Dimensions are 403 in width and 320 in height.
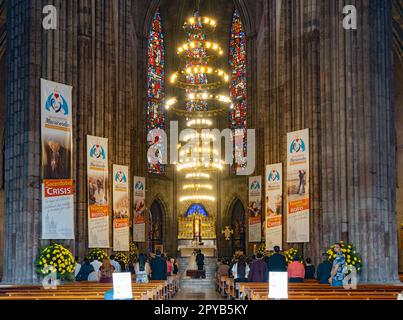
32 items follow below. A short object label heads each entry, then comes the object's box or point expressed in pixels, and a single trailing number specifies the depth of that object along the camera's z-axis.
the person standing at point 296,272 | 21.05
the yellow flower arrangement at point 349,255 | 21.88
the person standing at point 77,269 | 23.33
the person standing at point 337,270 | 17.44
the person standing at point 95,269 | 23.28
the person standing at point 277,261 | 20.14
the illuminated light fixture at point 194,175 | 47.06
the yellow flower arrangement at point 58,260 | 21.03
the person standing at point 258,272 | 21.61
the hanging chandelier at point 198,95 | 36.72
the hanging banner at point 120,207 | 28.83
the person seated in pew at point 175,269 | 36.99
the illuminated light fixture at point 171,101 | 40.09
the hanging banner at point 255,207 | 39.09
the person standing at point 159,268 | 24.59
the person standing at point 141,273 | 22.16
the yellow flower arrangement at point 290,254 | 27.36
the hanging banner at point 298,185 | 24.62
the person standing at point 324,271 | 19.92
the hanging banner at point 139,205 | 38.06
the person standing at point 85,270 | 22.80
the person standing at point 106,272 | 20.41
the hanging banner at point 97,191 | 24.75
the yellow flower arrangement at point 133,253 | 38.06
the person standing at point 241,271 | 24.50
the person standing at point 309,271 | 23.77
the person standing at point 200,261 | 40.31
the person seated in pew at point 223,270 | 32.53
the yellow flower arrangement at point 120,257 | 30.38
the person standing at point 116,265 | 23.28
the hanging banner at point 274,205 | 29.05
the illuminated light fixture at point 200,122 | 43.50
